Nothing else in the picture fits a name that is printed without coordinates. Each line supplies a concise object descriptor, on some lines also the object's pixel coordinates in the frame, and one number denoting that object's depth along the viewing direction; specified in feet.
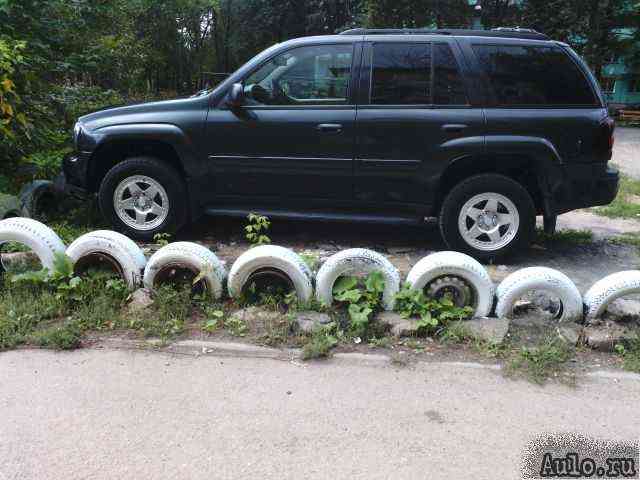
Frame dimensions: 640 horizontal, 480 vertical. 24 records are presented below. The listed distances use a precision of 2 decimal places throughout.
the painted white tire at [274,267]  13.61
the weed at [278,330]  12.51
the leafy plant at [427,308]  13.11
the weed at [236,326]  12.82
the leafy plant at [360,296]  12.80
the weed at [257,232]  15.33
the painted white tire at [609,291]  12.99
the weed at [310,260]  14.74
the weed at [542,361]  11.38
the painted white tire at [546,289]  13.08
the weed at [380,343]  12.48
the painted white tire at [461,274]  13.24
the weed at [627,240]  20.30
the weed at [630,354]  11.74
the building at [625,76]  99.35
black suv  16.85
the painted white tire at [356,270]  13.51
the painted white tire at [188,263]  13.79
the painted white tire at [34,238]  14.15
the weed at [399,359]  11.75
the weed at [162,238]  17.81
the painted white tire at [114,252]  14.06
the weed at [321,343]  11.96
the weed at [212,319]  12.91
